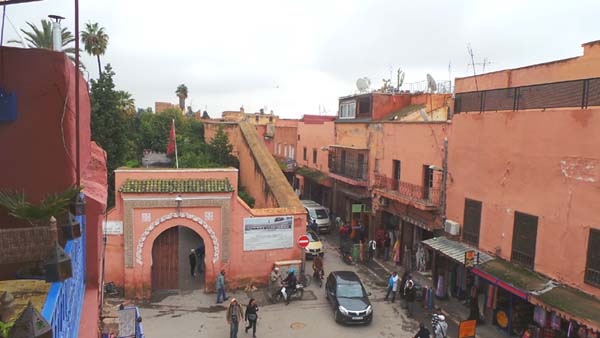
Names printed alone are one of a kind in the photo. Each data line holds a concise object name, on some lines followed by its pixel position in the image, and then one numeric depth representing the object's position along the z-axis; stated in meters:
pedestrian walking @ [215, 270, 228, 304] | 17.14
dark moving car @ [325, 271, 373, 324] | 15.50
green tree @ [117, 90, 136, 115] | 37.42
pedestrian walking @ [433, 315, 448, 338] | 13.54
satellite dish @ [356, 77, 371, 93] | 29.05
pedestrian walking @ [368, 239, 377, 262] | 23.14
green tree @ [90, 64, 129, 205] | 26.39
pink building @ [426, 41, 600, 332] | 11.89
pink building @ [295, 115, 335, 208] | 32.69
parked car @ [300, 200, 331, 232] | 28.86
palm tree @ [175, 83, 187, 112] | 85.50
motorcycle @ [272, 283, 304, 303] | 17.62
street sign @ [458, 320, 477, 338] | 13.74
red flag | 29.28
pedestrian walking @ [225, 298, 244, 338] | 14.14
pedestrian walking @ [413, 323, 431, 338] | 12.93
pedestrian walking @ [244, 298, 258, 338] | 14.66
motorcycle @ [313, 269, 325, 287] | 19.67
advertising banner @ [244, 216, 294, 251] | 18.70
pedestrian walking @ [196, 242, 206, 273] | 20.55
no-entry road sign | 18.45
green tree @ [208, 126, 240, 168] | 32.59
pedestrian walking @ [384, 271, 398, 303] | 17.80
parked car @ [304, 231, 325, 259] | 22.66
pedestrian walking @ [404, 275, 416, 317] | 16.62
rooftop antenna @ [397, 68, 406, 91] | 29.16
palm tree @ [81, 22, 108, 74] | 41.22
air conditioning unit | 17.38
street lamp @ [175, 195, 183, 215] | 17.41
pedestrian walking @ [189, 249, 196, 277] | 19.66
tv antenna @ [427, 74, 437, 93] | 25.34
